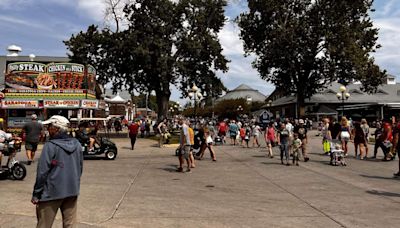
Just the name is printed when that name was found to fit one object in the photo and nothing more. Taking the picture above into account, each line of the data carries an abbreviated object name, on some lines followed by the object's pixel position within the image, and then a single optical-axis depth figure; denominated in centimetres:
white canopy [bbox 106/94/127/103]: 6861
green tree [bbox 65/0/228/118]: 3756
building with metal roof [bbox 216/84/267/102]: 12662
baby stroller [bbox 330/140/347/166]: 1505
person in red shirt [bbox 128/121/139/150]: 2344
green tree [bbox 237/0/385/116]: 4609
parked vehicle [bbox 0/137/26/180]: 1091
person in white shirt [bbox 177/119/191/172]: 1326
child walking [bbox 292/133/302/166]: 1501
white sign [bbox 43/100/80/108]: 3089
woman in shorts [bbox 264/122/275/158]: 1827
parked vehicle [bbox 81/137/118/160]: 1716
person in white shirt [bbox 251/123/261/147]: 2422
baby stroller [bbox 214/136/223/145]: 2776
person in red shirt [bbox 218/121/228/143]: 2746
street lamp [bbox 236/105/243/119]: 7912
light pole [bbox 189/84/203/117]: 3013
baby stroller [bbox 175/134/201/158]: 1816
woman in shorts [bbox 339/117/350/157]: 1655
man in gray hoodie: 437
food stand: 3095
